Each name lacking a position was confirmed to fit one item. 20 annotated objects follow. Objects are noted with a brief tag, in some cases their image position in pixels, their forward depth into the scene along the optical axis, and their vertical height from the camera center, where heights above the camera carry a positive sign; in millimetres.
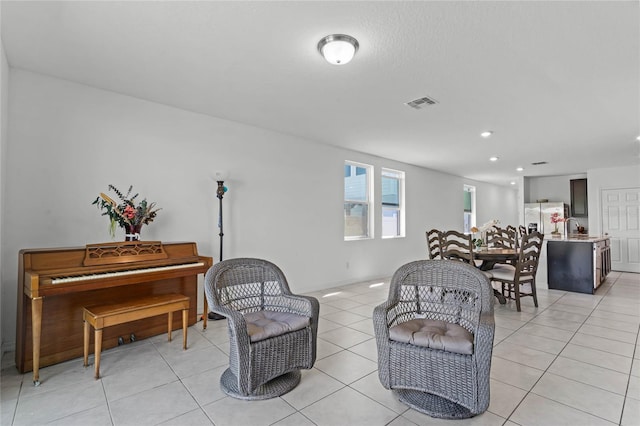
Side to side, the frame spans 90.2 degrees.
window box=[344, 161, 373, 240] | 5930 +357
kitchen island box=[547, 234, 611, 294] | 5027 -714
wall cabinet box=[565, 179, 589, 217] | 8367 +591
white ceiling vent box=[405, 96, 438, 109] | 3434 +1294
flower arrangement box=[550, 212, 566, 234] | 5682 +1
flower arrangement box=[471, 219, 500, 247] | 4691 -150
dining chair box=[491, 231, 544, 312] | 4051 -677
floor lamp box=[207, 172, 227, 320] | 3773 +325
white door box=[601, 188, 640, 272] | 7223 -109
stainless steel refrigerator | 8438 +166
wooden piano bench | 2359 -751
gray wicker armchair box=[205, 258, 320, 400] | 2031 -736
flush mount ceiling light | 2279 +1251
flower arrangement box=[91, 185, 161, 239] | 2957 +63
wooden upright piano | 2330 -519
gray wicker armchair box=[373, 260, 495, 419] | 1786 -712
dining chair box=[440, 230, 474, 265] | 4156 -428
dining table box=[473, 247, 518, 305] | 4121 -477
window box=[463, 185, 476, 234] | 9375 +385
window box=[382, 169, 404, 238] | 6742 +349
